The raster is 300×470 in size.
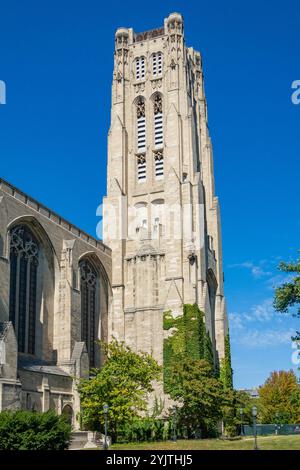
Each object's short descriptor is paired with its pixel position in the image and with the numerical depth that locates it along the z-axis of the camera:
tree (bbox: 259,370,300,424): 82.31
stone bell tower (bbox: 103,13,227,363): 54.53
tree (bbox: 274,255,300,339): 33.09
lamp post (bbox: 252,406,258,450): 33.01
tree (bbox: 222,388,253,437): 51.04
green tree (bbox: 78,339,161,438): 39.19
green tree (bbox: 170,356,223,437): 45.81
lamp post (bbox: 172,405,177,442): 40.88
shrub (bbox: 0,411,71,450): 25.53
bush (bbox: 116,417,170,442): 41.64
